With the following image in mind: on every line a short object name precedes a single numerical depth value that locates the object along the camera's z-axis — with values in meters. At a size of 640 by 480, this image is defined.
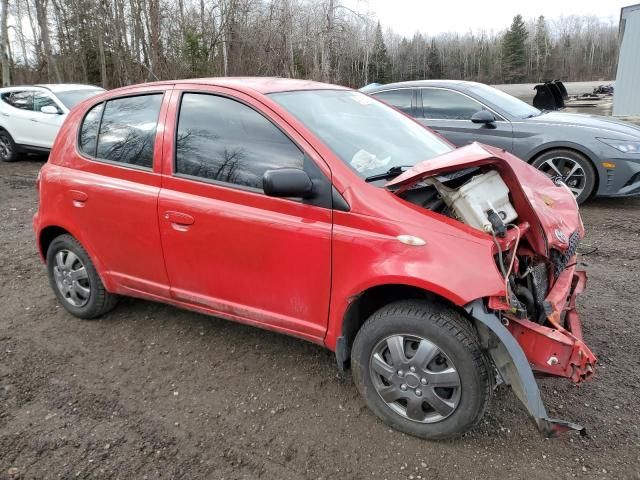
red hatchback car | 2.31
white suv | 10.12
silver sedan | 6.05
